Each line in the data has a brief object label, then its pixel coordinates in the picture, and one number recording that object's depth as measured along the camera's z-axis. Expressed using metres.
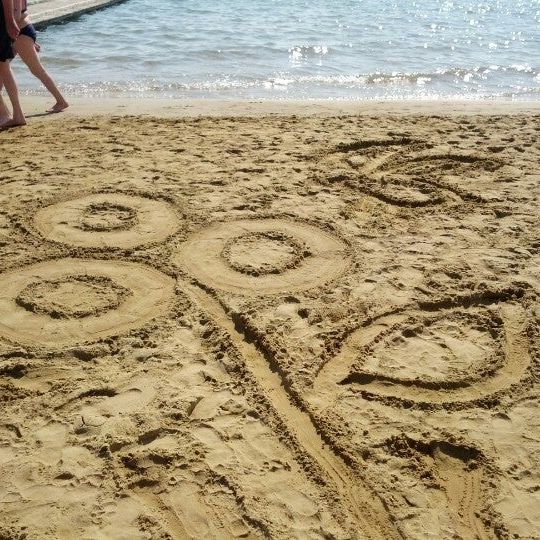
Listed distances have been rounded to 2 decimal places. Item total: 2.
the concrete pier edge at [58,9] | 11.63
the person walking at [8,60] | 5.95
